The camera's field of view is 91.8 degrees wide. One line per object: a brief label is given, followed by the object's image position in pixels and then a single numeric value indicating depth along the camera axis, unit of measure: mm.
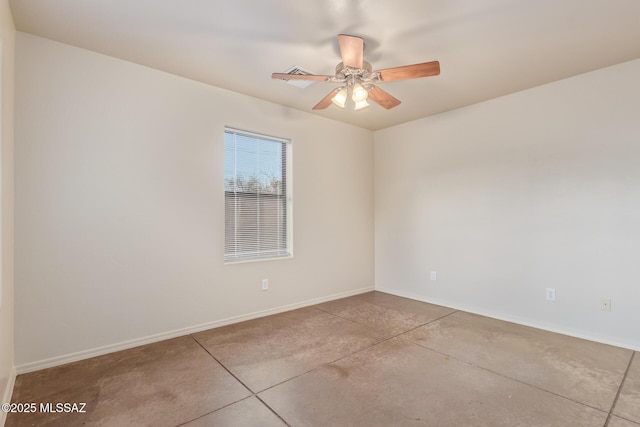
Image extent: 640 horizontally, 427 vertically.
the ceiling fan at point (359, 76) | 2053
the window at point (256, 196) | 3398
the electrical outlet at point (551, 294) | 3137
